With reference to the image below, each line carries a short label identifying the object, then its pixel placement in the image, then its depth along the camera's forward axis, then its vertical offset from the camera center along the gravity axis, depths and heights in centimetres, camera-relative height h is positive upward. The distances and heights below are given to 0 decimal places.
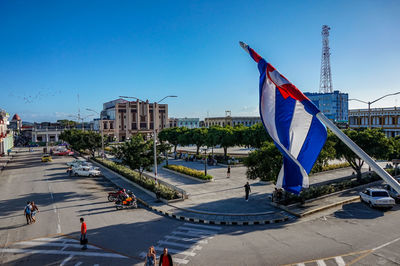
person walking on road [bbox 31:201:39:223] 1663 -498
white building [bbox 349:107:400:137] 5872 +249
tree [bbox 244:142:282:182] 1955 -249
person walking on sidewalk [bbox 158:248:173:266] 899 -441
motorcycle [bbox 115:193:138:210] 1941 -526
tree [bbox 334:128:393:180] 2438 -158
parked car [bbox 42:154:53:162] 4978 -470
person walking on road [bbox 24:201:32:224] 1612 -485
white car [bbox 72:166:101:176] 3366 -486
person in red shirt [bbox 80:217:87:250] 1260 -506
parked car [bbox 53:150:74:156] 6126 -435
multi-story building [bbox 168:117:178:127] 12784 +507
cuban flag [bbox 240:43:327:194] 1056 +15
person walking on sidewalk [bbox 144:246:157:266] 960 -464
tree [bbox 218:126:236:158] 4078 -104
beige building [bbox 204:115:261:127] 13700 +623
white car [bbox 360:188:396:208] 1817 -496
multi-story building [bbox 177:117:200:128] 13419 +531
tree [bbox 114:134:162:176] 2556 -207
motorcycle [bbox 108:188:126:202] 2138 -527
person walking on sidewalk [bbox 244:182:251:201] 2033 -454
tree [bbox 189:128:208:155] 4584 -75
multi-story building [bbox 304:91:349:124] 16525 +1737
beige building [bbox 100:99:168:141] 10112 +511
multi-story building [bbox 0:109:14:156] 6454 -105
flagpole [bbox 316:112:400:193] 694 -80
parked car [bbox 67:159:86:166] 3984 -448
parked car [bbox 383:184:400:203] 2002 -519
